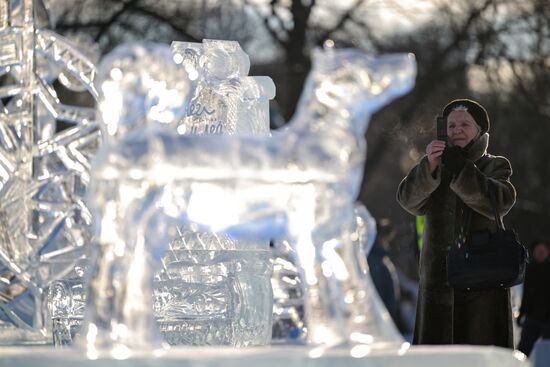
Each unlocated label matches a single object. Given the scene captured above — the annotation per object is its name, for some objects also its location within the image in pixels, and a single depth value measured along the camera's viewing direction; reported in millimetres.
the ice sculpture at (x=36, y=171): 14938
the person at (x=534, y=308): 19058
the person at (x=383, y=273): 21847
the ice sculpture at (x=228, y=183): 8071
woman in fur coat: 11242
